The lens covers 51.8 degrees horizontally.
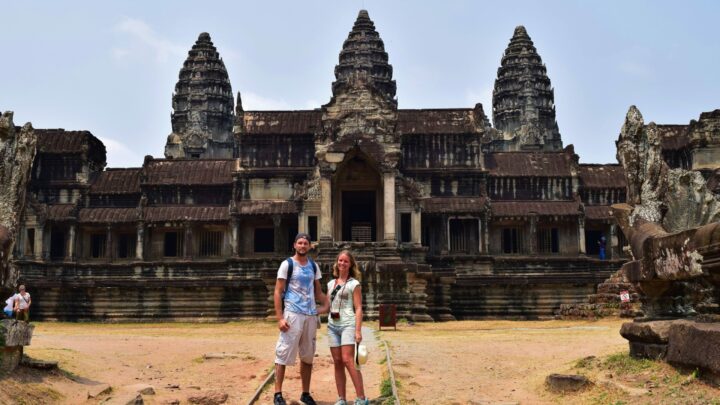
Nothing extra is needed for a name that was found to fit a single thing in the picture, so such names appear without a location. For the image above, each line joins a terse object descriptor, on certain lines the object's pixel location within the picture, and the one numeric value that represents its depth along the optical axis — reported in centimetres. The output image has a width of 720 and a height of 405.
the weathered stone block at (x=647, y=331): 920
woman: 855
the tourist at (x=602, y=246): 3848
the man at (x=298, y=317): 863
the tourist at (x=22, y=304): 2048
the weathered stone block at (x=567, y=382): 960
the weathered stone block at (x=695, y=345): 760
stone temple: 3325
